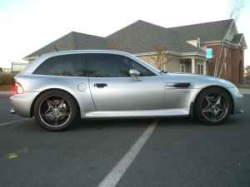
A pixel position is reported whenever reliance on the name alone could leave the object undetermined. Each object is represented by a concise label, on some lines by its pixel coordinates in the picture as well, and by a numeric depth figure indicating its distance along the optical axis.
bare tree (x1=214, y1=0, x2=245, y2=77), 25.39
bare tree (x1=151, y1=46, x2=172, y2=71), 19.65
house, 20.85
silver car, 4.48
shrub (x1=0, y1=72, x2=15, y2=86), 18.97
